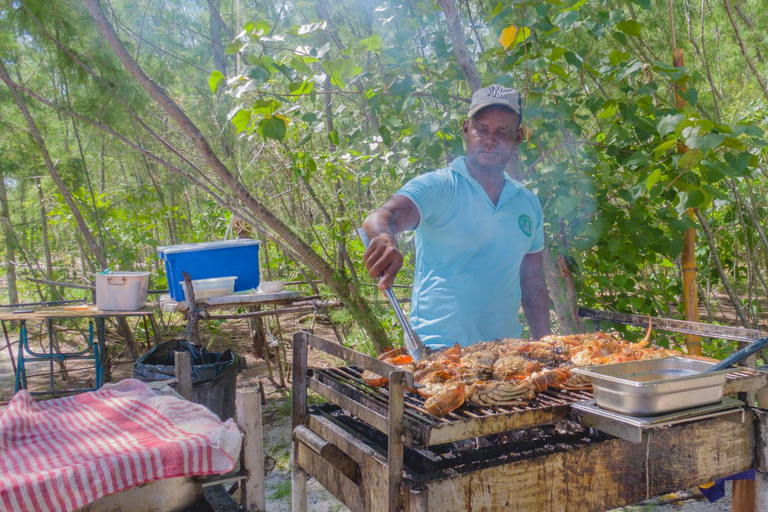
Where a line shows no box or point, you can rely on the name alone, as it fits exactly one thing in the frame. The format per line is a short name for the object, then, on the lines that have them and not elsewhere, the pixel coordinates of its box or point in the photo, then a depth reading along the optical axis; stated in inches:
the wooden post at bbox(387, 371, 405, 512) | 60.8
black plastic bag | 177.2
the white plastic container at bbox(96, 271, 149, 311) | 208.2
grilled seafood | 69.9
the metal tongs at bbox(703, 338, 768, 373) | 70.9
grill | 61.1
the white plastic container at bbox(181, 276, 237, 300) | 197.2
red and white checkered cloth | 53.9
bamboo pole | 134.5
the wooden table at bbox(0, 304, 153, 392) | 204.1
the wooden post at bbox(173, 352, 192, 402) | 89.3
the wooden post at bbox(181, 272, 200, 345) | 187.6
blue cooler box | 198.4
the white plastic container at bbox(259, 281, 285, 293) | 211.6
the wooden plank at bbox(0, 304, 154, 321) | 202.5
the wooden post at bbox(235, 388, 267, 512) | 65.7
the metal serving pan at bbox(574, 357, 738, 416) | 62.4
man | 109.3
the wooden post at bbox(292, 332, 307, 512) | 82.8
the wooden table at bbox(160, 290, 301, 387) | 191.5
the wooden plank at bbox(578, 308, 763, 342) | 90.7
